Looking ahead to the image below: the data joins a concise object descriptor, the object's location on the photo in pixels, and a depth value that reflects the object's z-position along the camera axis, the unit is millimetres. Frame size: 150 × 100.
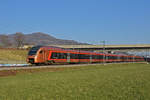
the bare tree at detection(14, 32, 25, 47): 126562
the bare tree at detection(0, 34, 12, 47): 137125
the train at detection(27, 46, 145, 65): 38281
